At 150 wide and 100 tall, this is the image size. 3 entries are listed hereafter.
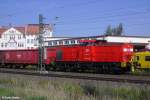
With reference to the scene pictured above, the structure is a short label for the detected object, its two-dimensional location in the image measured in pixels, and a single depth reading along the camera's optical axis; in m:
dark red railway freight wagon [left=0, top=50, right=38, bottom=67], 55.27
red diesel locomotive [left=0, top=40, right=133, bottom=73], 39.53
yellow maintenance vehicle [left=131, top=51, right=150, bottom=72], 42.81
